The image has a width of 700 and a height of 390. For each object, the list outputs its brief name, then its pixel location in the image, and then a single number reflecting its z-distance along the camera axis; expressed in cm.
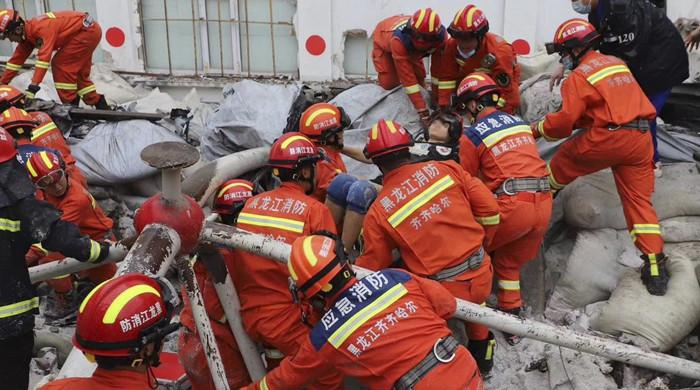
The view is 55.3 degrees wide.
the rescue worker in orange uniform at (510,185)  384
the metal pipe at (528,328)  288
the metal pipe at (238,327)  314
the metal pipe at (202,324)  281
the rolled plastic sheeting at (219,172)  471
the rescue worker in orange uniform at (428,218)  331
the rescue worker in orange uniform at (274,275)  323
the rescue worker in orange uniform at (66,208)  431
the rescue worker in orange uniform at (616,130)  405
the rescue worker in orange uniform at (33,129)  497
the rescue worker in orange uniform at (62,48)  645
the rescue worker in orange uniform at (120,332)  205
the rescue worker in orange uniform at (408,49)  547
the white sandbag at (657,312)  373
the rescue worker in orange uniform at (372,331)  246
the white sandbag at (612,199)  452
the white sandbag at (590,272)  432
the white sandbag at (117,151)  569
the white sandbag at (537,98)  543
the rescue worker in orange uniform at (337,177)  384
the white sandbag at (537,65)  629
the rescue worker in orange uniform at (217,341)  331
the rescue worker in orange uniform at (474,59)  525
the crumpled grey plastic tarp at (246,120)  575
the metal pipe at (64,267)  302
